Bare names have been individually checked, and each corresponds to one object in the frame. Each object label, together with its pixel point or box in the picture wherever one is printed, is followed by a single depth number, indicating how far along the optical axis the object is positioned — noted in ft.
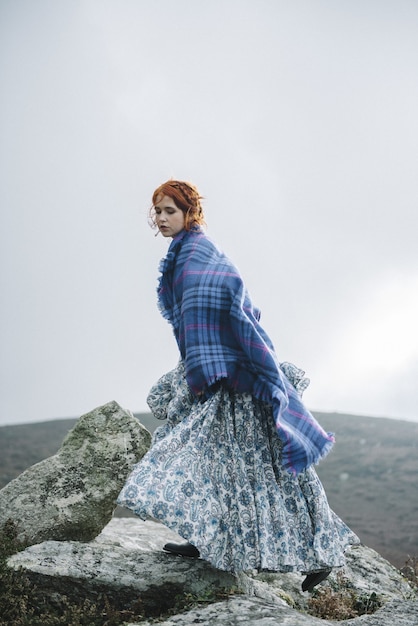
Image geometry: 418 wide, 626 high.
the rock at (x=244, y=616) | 9.54
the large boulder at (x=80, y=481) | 15.46
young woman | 11.39
